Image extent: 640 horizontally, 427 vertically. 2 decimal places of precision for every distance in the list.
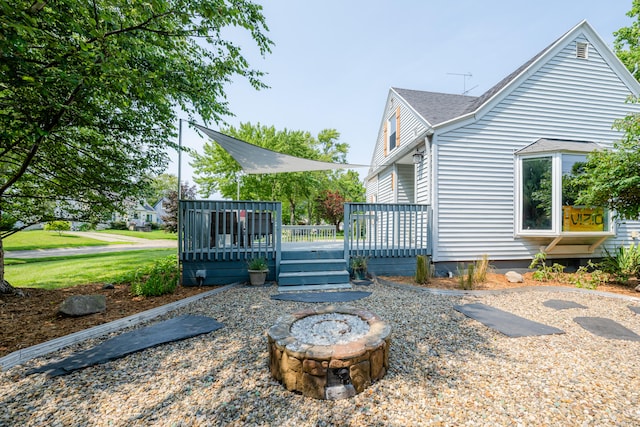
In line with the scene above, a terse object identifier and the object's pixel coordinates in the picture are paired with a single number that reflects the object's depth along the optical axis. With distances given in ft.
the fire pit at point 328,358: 6.74
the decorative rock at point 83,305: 11.97
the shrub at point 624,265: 19.06
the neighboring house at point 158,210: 141.29
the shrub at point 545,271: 19.84
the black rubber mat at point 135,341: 8.15
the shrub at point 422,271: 18.40
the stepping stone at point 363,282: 18.93
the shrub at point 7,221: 15.16
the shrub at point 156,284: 15.39
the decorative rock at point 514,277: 19.40
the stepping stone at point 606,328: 10.55
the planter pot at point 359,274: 19.98
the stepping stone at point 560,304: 14.11
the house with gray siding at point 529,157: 20.80
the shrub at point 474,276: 17.30
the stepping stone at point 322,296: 15.23
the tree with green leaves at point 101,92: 9.48
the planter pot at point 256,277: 18.41
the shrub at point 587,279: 17.88
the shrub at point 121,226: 92.95
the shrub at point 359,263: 19.93
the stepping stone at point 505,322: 10.80
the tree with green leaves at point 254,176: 54.24
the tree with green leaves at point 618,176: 16.29
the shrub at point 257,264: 18.56
